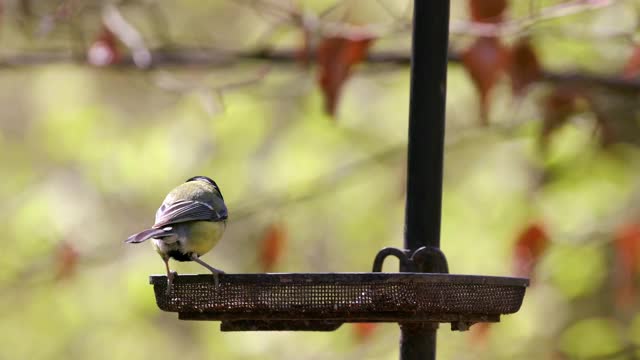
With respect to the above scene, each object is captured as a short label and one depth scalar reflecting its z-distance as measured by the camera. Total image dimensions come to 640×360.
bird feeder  5.43
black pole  6.33
